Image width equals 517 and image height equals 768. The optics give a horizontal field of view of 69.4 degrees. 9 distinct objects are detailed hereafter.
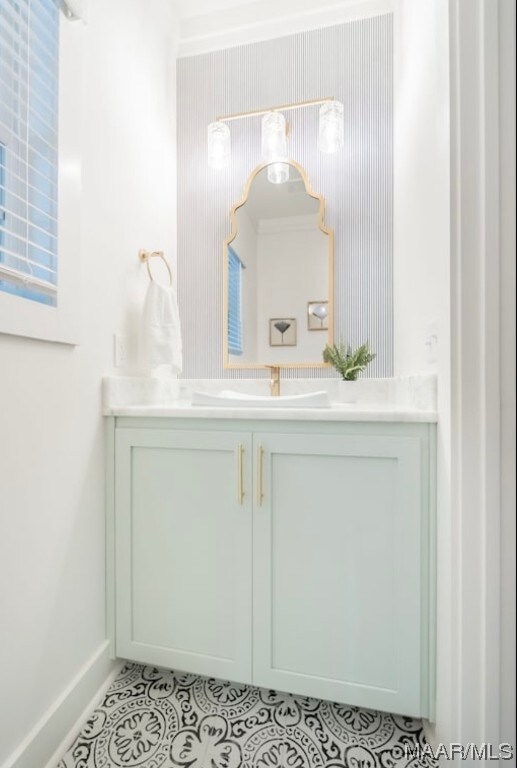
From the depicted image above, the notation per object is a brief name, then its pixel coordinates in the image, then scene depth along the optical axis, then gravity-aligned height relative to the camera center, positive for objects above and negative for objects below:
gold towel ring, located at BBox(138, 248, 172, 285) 1.55 +0.55
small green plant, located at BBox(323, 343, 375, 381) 1.59 +0.11
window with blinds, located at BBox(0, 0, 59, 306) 0.90 +0.62
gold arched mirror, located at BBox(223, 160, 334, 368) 1.72 +0.53
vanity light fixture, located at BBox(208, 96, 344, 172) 1.65 +1.15
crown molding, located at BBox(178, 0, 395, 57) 1.70 +1.73
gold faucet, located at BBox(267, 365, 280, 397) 1.69 +0.02
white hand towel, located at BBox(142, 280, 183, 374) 1.46 +0.23
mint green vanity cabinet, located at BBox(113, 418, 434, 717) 1.04 -0.51
